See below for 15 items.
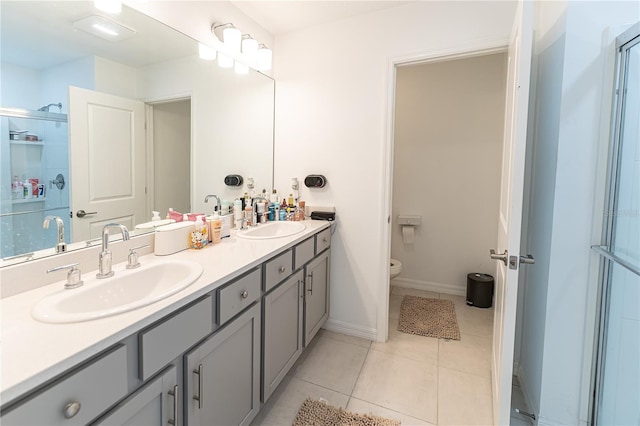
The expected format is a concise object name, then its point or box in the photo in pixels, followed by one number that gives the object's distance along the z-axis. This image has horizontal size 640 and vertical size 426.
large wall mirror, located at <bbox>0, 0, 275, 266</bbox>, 1.09
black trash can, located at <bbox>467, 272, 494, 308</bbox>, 2.86
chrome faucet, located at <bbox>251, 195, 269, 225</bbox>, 2.18
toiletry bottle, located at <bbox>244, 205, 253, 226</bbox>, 2.12
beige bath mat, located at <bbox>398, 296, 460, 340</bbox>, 2.46
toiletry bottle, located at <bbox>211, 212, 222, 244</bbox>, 1.69
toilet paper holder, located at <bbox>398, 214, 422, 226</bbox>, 3.28
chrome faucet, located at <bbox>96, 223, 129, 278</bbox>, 1.17
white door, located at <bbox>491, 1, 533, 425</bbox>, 1.26
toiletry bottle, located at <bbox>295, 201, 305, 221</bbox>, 2.38
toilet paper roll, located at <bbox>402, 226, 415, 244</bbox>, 3.26
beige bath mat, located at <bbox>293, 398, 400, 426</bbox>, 1.56
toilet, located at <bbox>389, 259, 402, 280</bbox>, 2.85
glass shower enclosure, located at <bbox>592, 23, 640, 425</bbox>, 1.24
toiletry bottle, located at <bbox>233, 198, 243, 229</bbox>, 2.07
